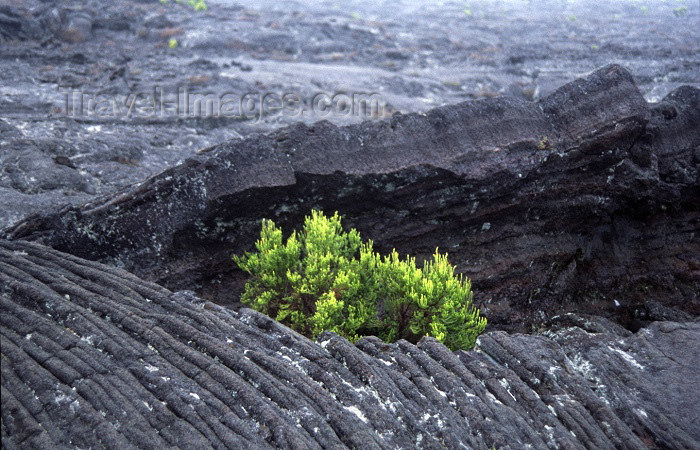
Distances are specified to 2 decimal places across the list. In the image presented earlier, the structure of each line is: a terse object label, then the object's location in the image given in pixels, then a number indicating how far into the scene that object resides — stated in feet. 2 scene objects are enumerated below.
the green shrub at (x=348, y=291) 22.58
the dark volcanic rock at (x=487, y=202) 26.68
